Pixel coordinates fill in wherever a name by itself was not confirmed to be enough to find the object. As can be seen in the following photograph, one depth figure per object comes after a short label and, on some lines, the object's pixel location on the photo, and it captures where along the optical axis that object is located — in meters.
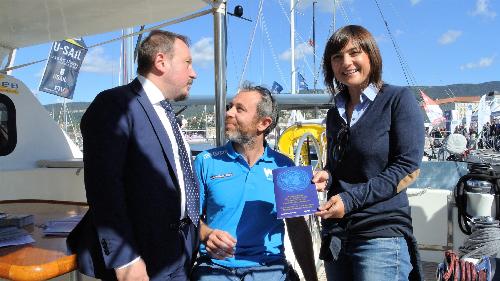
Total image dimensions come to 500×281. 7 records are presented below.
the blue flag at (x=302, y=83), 35.25
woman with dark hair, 1.76
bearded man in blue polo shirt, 2.19
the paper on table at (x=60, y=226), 2.28
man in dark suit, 1.65
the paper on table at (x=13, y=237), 2.05
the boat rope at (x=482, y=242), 2.69
